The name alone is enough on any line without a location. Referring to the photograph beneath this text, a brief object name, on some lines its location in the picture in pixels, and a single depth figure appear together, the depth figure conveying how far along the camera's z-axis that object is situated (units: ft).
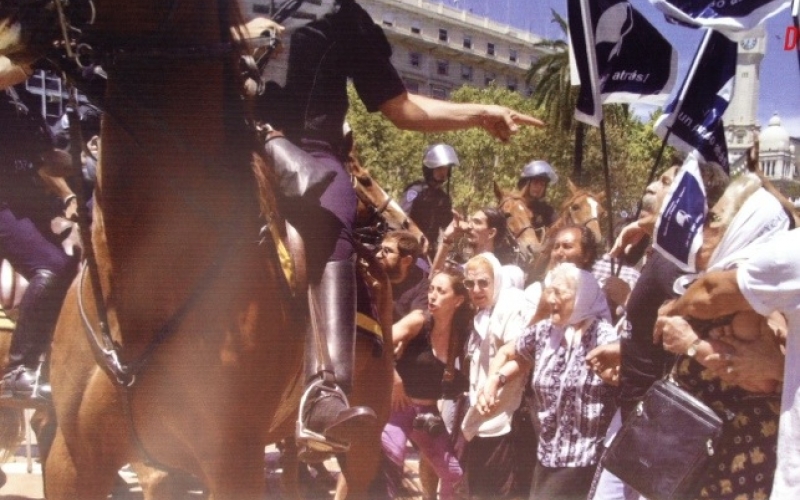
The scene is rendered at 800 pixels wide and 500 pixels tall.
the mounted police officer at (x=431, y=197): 20.07
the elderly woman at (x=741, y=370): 11.09
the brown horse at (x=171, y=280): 9.53
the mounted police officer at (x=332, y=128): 11.26
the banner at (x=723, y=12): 13.92
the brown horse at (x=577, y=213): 21.26
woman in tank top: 17.99
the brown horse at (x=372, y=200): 15.43
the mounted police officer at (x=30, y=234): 15.21
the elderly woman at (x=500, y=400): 17.42
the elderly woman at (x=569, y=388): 15.08
